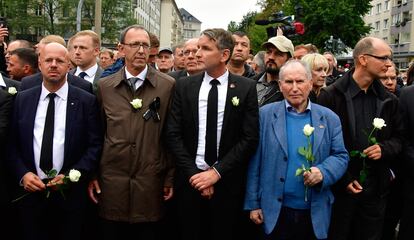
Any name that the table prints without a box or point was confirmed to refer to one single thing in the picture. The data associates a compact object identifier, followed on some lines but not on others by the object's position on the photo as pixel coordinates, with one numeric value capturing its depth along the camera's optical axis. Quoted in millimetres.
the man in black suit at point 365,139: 4371
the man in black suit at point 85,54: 6277
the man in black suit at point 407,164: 4691
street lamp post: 19600
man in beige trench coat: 4188
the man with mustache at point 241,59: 6781
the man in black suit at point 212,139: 4168
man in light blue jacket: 3998
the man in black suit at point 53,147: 4129
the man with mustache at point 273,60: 5336
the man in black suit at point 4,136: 4129
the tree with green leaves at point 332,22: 32281
